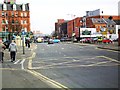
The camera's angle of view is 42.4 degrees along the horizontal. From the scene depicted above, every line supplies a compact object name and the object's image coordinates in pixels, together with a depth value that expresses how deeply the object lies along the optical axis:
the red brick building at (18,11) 58.58
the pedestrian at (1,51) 11.93
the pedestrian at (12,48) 11.86
